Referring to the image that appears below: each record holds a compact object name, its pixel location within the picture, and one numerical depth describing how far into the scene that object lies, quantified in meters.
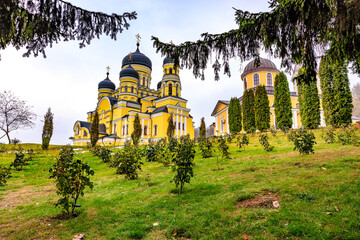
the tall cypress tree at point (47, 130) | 19.50
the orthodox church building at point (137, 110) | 31.27
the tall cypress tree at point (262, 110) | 19.52
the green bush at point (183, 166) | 4.55
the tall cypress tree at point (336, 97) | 14.75
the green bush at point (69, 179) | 3.60
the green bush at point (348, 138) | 8.36
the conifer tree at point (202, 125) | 28.93
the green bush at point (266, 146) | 9.30
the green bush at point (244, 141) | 10.85
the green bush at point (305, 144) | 7.02
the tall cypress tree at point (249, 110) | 21.09
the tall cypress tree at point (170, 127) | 25.95
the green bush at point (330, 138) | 9.90
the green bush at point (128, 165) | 6.62
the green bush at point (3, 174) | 6.19
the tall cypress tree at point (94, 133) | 22.33
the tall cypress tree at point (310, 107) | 17.09
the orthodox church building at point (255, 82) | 27.38
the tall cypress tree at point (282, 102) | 18.38
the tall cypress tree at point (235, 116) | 23.03
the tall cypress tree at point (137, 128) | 24.75
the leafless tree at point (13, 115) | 24.77
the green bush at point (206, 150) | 9.70
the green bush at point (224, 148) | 8.66
